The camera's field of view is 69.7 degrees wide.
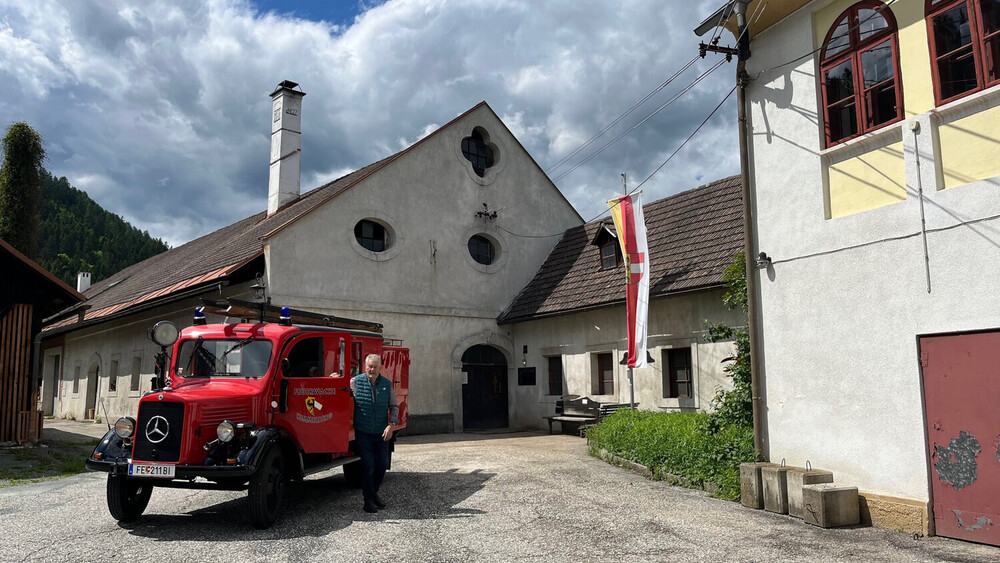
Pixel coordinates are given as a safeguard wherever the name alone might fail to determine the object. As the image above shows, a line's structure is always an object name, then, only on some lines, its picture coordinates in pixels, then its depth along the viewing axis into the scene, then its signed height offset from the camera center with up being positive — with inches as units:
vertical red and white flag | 621.0 +96.9
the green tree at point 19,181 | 927.7 +262.2
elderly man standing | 333.7 -19.1
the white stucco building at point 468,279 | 657.6 +104.0
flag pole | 634.8 -10.9
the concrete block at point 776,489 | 327.6 -50.8
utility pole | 365.7 +88.2
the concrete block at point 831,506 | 300.5 -53.9
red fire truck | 290.5 -13.7
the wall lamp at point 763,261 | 364.5 +59.0
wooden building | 586.2 +40.9
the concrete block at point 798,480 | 318.0 -45.7
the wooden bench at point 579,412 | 679.1 -32.5
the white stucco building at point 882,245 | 275.4 +55.9
